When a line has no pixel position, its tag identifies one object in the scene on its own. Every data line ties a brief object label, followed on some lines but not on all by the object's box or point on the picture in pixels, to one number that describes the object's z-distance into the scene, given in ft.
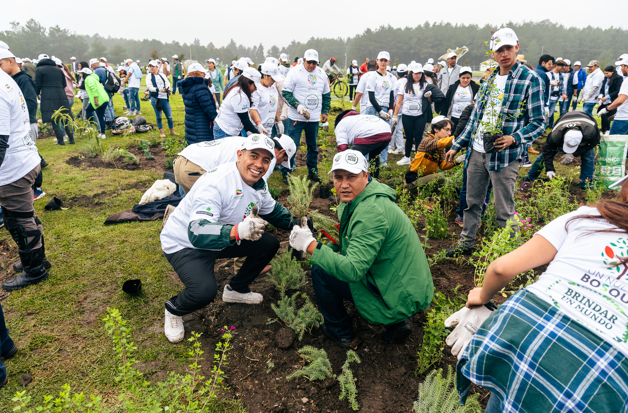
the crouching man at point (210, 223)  7.89
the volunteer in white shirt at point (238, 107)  16.71
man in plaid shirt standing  10.53
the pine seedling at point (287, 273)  10.59
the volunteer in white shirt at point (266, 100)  18.15
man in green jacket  7.09
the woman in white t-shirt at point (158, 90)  28.53
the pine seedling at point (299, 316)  8.98
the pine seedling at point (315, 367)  7.59
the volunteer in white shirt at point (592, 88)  31.10
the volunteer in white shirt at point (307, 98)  19.38
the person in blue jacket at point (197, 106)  17.65
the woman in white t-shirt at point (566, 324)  3.77
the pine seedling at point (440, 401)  6.12
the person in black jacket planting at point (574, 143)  16.99
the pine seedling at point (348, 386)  7.14
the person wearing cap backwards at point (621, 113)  19.98
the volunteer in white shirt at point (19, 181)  9.75
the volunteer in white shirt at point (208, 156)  12.44
